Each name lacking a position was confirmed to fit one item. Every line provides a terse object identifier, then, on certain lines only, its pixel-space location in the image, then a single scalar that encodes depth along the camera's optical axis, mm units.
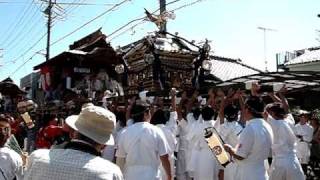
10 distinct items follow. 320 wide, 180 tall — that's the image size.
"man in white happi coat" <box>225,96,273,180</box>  4147
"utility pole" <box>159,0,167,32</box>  12039
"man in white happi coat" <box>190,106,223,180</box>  5778
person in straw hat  2000
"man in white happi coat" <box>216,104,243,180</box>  5381
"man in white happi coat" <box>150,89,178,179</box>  5730
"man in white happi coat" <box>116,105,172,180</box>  4371
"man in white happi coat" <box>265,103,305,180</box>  4980
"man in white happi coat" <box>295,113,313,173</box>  9066
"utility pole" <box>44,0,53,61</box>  21005
